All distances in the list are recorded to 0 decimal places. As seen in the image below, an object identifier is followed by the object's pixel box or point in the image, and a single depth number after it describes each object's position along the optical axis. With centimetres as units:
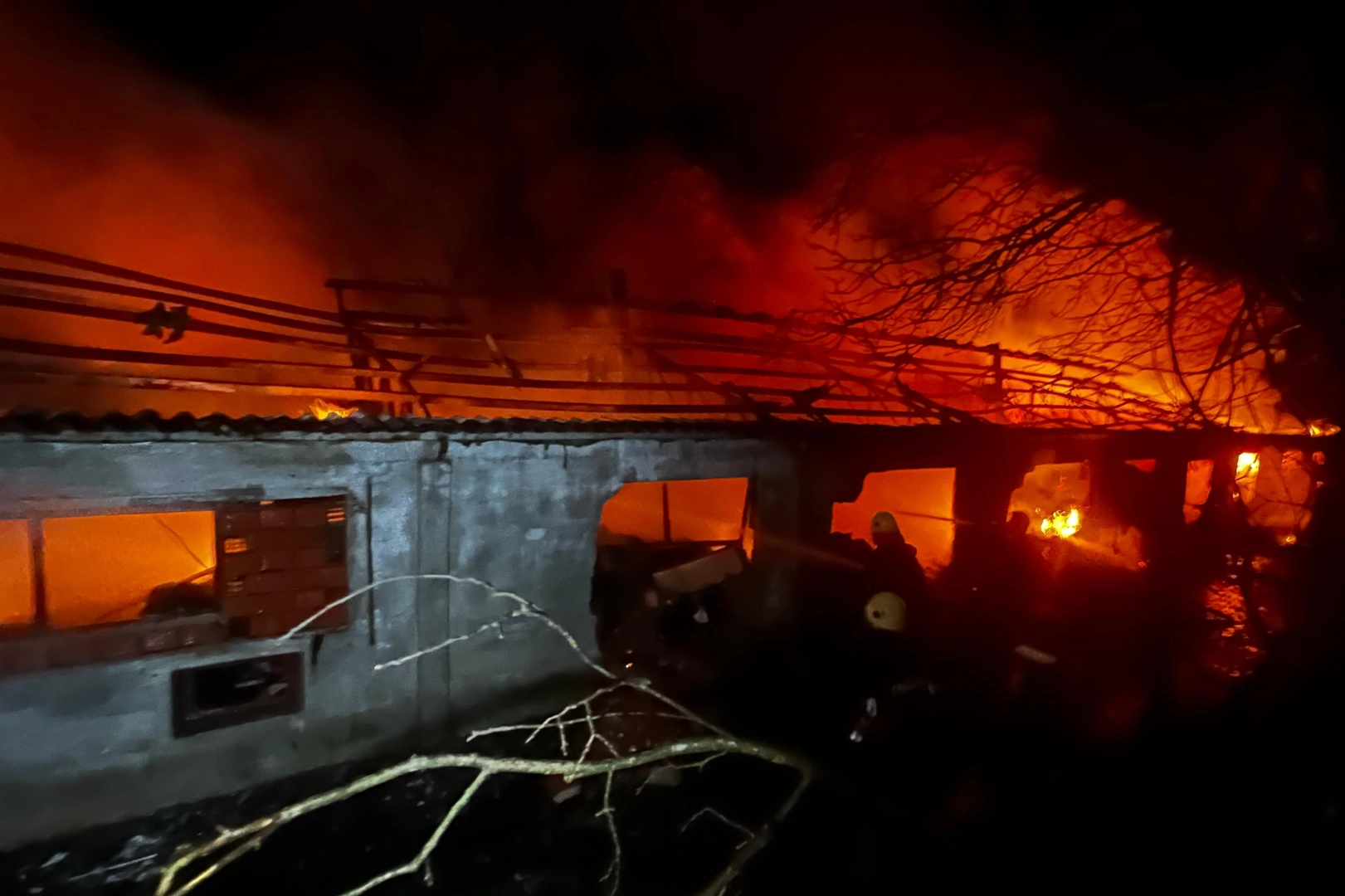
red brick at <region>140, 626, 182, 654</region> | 629
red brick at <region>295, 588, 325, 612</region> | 696
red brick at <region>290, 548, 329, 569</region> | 694
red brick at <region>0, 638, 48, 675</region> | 579
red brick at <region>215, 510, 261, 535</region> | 659
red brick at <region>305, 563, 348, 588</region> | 705
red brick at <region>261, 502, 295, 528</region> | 675
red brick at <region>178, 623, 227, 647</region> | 645
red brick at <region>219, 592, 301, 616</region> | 664
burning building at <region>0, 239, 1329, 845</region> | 604
